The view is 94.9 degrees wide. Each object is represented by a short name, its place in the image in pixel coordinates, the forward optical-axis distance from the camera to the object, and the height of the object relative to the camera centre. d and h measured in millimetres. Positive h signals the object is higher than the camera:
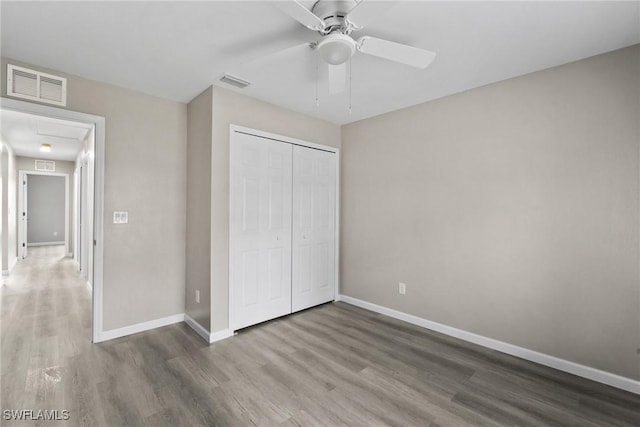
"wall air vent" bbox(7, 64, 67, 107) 2350 +1061
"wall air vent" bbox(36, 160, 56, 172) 7000 +1149
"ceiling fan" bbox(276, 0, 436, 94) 1473 +995
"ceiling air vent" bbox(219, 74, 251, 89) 2670 +1240
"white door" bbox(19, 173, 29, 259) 6748 -222
